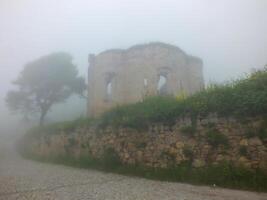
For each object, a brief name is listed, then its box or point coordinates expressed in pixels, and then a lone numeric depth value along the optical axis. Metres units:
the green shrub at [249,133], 7.76
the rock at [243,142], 7.83
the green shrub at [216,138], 8.19
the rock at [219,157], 8.06
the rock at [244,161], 7.55
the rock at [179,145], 9.04
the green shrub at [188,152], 8.73
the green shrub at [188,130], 8.88
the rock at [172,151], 9.14
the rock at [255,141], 7.61
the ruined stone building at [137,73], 20.60
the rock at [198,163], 8.36
